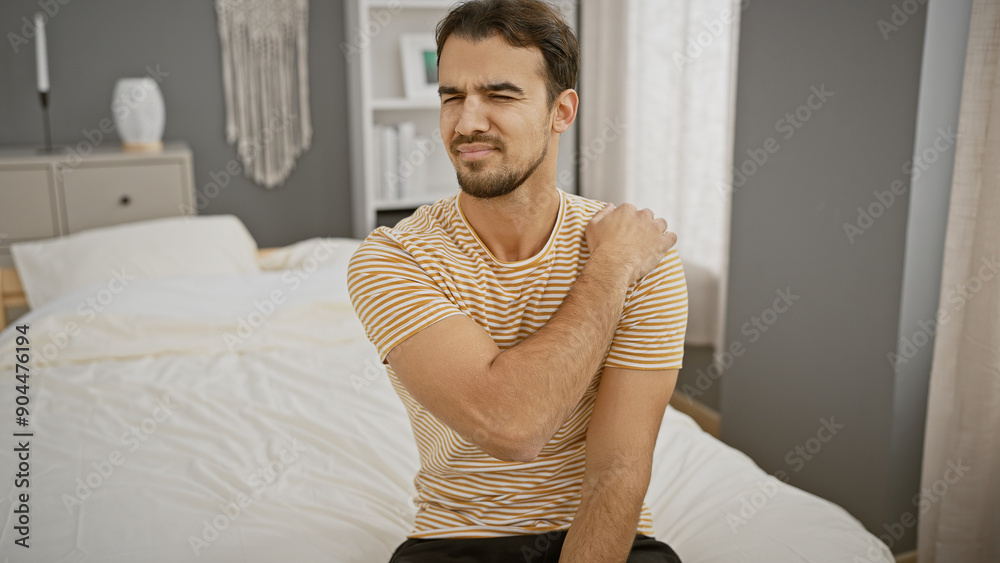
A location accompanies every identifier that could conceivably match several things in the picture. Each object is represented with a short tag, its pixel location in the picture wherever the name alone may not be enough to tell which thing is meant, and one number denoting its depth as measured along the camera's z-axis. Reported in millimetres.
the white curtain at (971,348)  1672
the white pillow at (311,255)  2842
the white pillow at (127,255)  2631
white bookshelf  3260
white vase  3092
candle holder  3062
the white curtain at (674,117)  2662
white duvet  1385
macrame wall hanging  3385
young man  1055
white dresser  2887
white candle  3012
